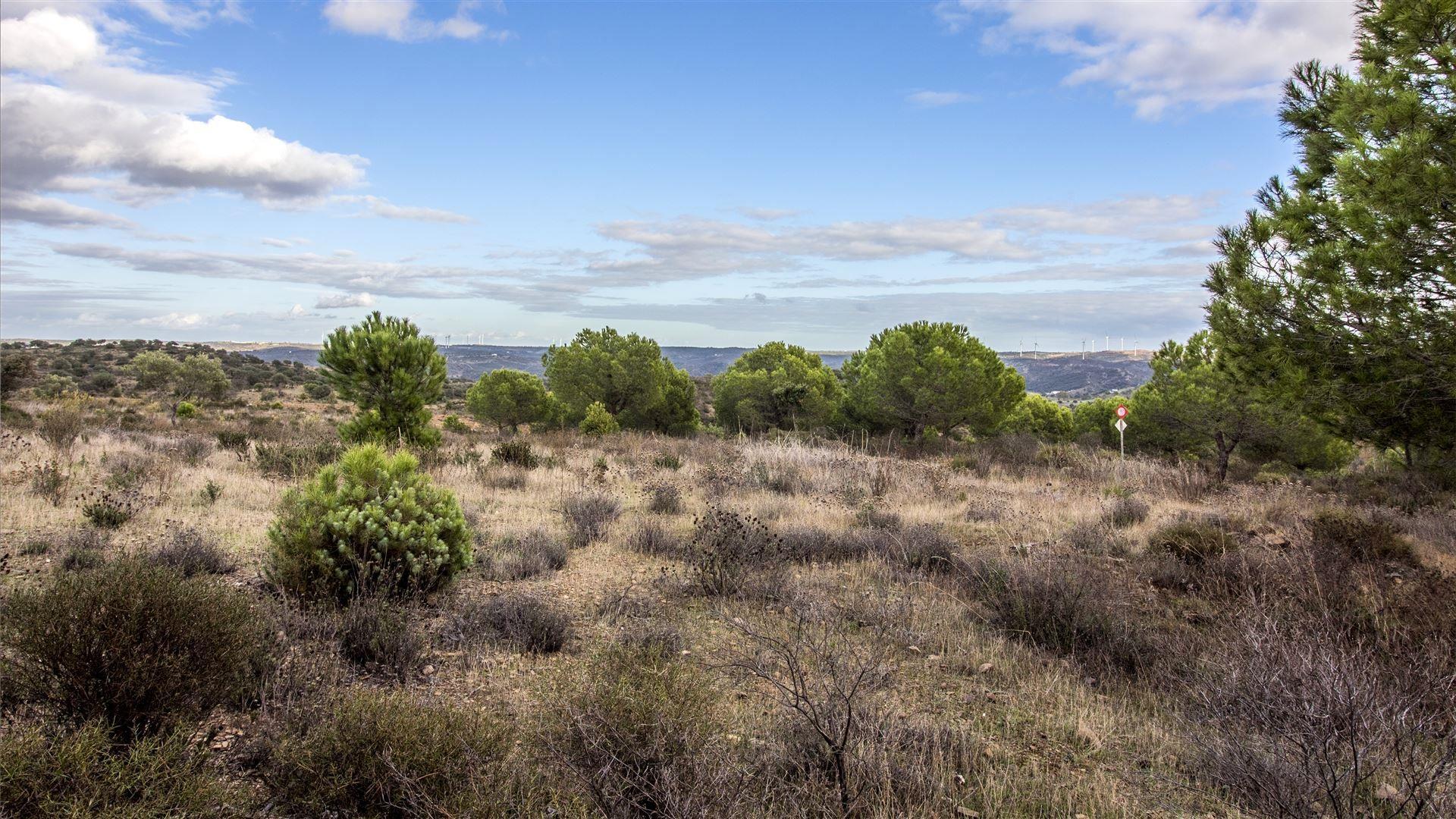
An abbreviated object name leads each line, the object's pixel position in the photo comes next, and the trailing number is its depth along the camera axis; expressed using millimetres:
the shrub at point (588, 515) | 7902
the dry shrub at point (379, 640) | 4090
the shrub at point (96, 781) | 2008
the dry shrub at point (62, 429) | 11336
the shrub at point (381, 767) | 2475
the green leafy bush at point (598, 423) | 21969
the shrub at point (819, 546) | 7465
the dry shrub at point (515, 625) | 4586
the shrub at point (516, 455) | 13430
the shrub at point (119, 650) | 2727
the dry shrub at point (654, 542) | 7477
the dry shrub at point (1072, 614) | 4781
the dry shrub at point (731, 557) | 5980
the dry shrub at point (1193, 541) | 7238
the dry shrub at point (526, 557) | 6355
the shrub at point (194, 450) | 11977
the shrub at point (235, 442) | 13078
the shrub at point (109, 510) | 6953
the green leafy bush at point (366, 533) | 4969
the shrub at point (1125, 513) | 9852
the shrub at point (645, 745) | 2561
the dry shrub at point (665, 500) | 9773
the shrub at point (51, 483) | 8164
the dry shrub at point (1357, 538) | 7105
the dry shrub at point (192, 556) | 5547
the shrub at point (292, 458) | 10906
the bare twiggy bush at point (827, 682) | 2953
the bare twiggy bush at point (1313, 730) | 2613
